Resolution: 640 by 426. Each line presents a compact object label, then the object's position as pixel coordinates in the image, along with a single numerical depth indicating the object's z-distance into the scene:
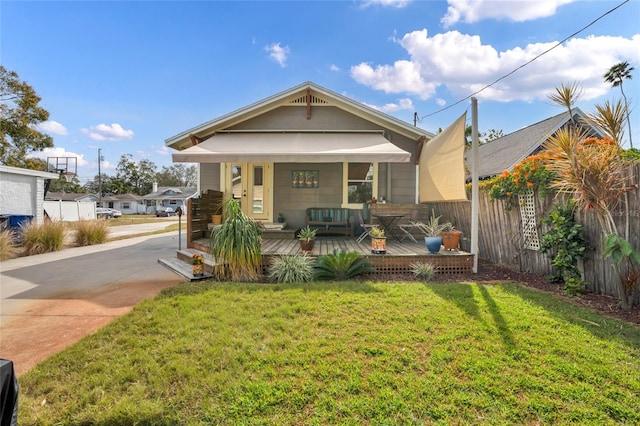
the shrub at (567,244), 4.88
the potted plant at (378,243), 6.40
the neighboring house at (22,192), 11.60
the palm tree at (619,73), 14.48
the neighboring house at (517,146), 14.73
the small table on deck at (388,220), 8.43
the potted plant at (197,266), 5.96
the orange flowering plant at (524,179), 5.59
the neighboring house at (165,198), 60.34
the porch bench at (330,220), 9.24
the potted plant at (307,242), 6.69
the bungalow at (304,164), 9.29
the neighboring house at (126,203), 61.03
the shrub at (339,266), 5.89
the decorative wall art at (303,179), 9.90
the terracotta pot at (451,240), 6.83
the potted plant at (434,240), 6.50
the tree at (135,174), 72.33
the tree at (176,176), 79.38
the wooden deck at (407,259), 6.36
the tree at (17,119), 20.80
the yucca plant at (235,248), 5.78
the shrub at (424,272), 5.96
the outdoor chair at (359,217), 9.62
